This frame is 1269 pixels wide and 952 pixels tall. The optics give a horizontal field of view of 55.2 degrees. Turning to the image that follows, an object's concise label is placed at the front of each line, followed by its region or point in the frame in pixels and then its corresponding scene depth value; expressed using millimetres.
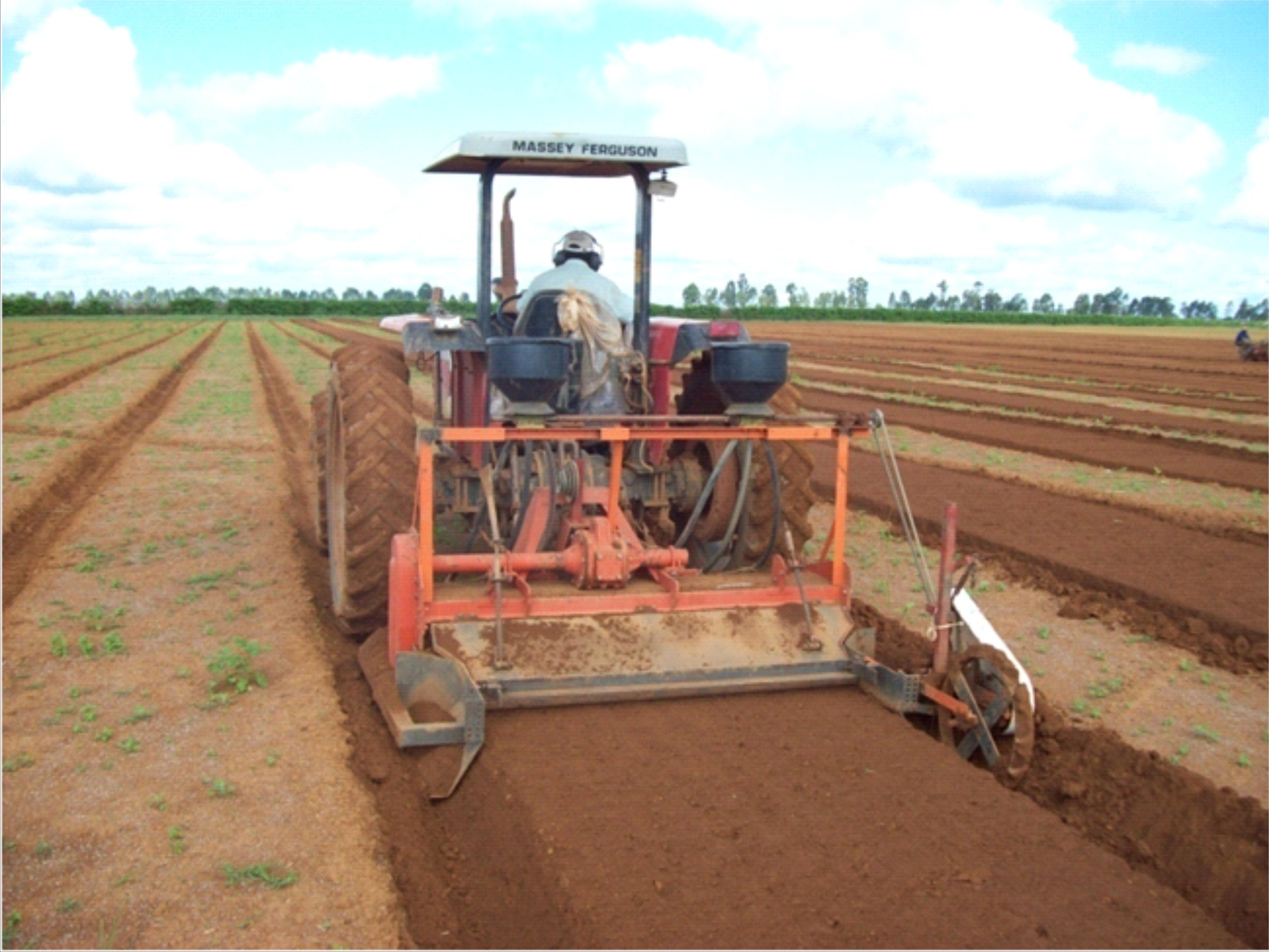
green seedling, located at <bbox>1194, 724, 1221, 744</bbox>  5441
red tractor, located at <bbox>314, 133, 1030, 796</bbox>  5031
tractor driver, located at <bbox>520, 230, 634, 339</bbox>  6379
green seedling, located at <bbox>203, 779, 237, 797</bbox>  4559
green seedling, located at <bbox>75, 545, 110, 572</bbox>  8234
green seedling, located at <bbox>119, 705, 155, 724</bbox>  5332
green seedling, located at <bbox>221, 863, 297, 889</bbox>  3879
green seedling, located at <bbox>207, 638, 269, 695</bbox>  5793
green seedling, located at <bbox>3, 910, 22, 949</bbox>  3578
